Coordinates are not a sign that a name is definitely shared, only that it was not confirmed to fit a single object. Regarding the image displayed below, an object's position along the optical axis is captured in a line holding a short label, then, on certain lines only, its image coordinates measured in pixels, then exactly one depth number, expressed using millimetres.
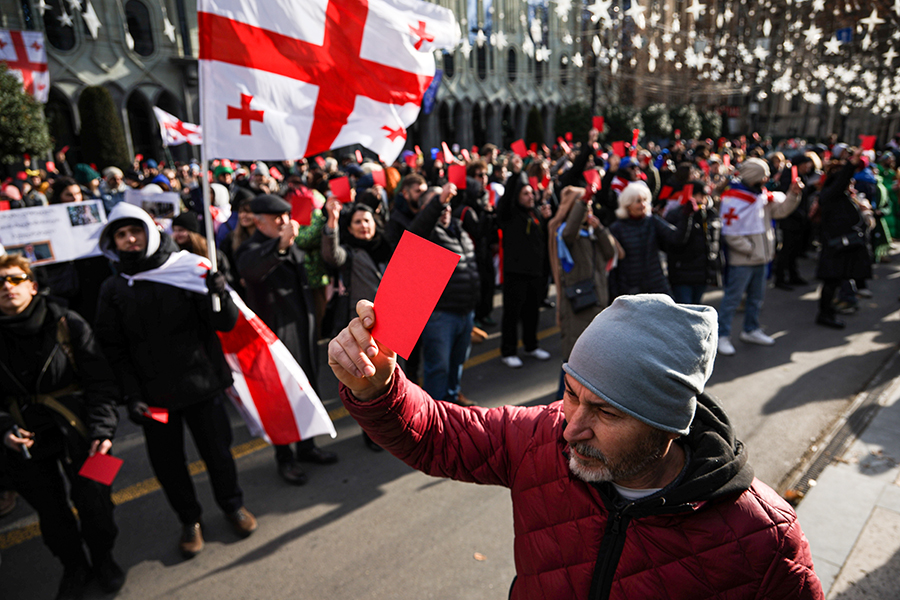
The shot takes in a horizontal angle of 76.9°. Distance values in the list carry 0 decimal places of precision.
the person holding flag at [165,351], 2914
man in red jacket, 1224
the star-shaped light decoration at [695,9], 9047
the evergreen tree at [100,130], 20688
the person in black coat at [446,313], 3936
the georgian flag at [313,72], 2756
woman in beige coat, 4031
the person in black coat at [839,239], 6402
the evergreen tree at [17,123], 14074
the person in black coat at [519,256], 5285
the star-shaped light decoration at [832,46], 10414
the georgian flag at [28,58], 16031
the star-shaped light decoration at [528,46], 9367
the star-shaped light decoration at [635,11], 8782
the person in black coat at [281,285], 3467
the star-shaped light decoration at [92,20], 13312
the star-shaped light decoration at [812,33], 10038
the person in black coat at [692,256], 5398
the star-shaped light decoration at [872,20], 8273
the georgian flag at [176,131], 8898
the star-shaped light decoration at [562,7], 7888
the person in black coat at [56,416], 2582
